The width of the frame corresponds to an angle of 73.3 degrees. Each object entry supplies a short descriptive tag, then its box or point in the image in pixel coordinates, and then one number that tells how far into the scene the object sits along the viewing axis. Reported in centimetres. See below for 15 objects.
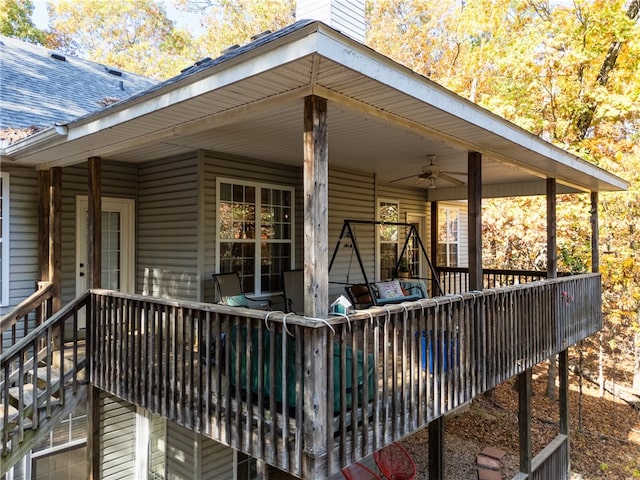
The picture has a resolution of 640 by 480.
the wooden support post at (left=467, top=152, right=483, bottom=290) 470
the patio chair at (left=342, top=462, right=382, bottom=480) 576
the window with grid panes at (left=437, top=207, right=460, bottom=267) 1242
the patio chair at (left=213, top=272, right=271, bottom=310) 548
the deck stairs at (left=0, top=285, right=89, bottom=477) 395
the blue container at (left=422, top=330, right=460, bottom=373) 363
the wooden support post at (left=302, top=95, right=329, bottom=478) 264
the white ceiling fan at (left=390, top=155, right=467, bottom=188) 595
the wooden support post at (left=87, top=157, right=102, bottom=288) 472
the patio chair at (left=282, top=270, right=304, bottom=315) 648
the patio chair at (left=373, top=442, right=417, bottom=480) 621
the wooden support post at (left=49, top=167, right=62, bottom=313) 518
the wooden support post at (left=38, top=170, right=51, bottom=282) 546
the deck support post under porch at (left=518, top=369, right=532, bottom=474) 598
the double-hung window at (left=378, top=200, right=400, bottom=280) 924
